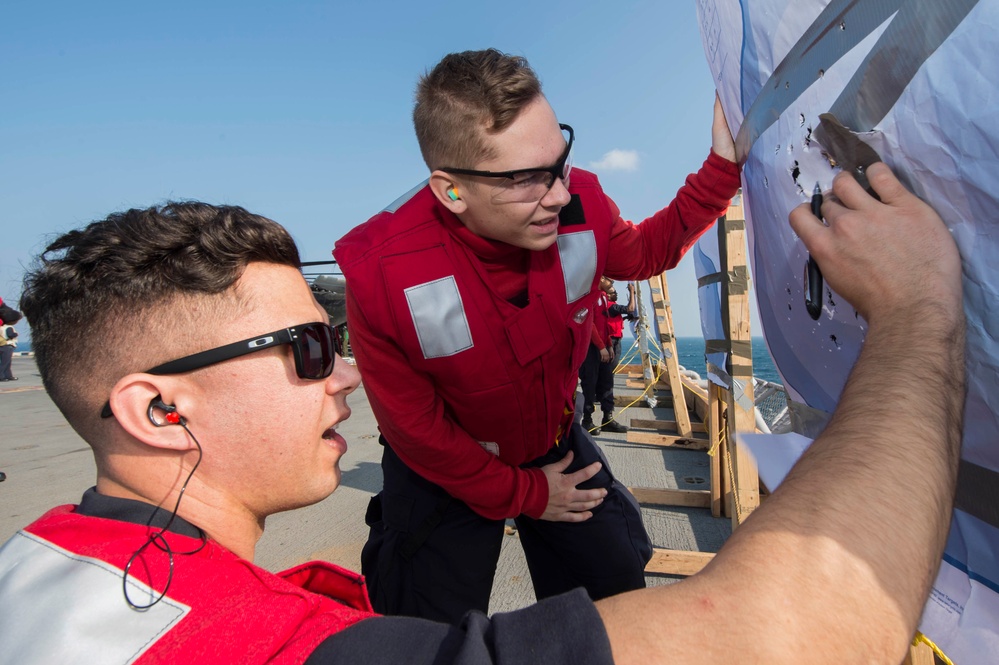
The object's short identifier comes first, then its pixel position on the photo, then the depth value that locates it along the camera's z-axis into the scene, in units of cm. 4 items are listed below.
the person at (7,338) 1049
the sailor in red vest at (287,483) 73
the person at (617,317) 902
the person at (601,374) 719
